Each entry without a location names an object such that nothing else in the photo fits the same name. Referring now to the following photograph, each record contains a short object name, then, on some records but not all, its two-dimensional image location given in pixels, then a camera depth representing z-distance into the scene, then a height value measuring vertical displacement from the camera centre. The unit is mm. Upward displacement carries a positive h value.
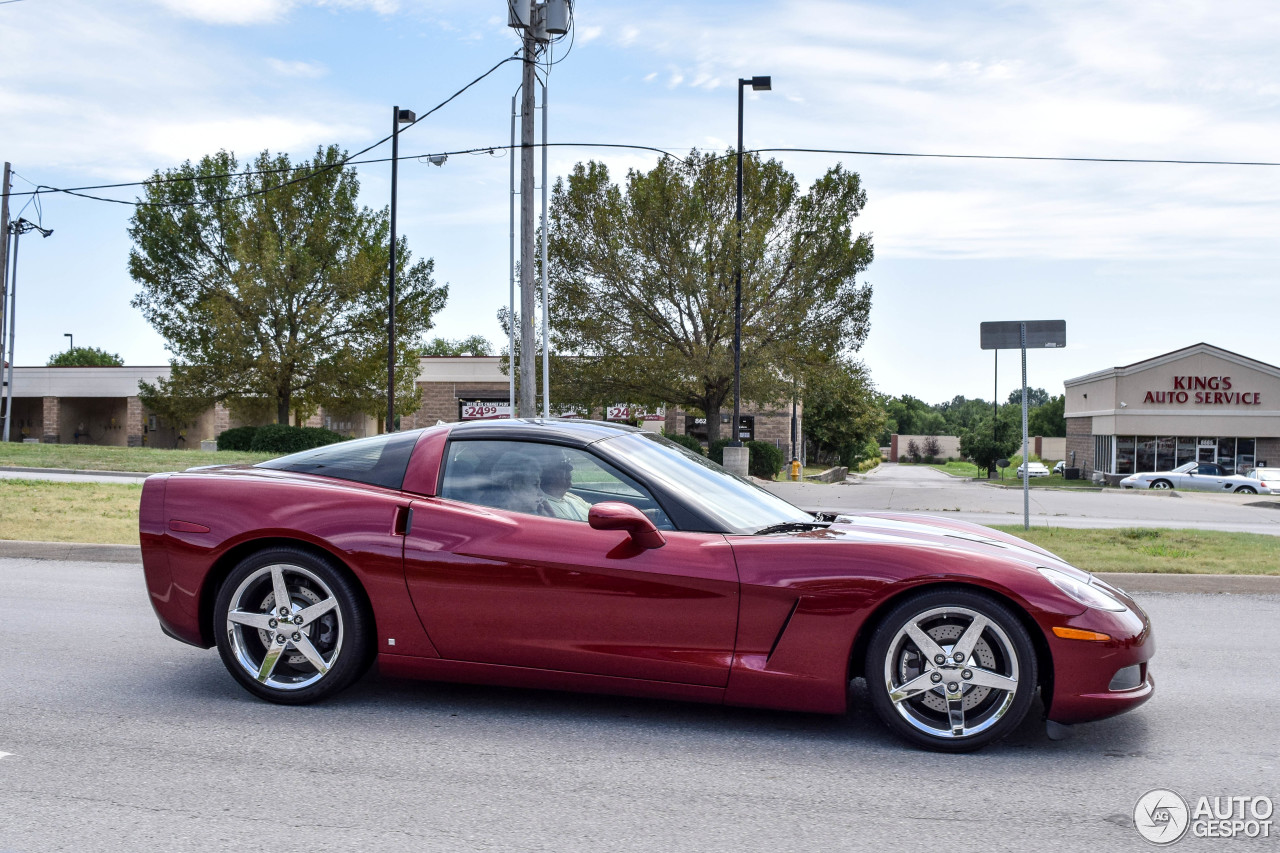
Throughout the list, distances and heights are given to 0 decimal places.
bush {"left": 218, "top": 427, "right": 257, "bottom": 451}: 31812 -15
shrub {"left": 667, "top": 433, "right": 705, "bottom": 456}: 29741 +47
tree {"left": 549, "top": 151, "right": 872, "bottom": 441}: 29703 +5040
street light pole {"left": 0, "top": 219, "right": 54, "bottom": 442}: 36344 +6965
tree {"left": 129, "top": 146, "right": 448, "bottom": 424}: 33719 +5347
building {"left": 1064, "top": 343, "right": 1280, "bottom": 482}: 47000 +1820
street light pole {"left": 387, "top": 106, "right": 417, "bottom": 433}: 22373 +6973
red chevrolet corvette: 3781 -585
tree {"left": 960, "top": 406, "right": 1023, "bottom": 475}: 65062 +236
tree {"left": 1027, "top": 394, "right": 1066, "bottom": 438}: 112188 +3230
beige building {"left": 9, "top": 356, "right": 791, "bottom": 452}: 44344 +1302
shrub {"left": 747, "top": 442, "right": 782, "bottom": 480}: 32688 -509
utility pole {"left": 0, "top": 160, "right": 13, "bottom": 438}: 29938 +5979
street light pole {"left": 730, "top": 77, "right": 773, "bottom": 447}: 25594 +3657
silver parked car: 35406 -1122
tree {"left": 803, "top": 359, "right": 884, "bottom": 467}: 63000 +1317
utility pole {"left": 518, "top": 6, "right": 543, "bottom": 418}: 15617 +3441
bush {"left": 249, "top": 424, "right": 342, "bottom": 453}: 30844 -18
